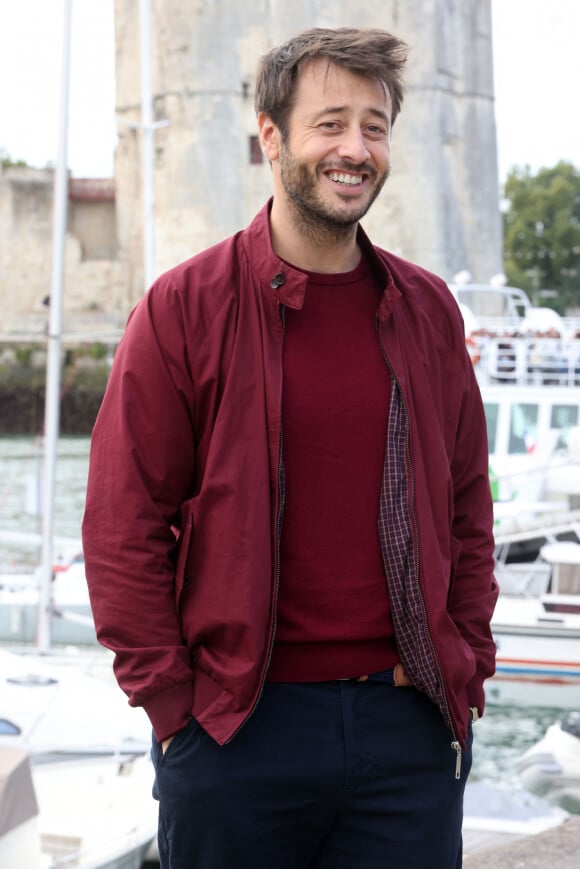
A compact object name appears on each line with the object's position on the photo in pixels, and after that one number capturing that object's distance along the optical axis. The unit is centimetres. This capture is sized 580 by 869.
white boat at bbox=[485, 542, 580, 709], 895
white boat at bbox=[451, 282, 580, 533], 962
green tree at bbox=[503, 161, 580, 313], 3850
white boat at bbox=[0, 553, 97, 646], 948
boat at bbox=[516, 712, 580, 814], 634
